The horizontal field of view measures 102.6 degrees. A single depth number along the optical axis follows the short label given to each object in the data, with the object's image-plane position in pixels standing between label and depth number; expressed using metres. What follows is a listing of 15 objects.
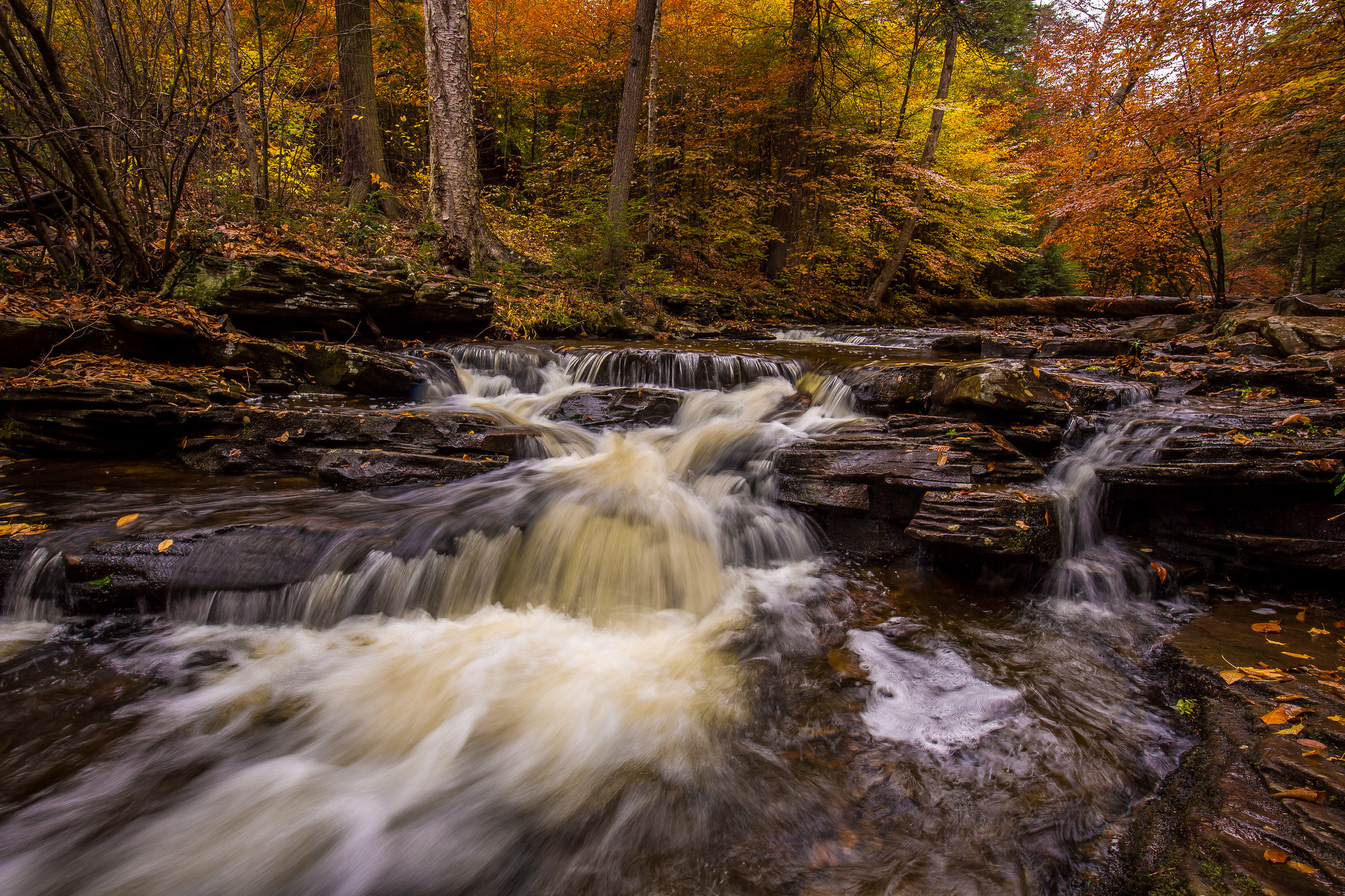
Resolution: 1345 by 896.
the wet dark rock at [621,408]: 6.78
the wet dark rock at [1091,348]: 8.06
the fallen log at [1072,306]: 13.40
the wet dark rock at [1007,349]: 9.32
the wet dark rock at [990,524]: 3.79
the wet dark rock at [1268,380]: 5.42
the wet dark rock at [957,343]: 9.82
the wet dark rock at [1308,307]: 8.42
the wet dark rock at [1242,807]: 1.67
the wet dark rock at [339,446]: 4.74
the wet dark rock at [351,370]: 6.20
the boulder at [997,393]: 5.15
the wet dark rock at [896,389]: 6.07
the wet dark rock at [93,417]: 4.39
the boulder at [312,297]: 6.05
